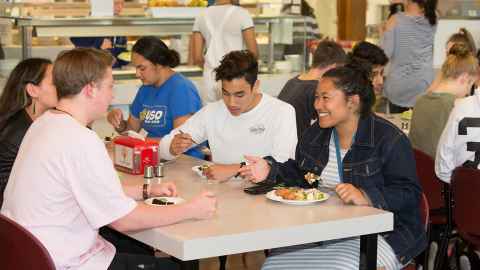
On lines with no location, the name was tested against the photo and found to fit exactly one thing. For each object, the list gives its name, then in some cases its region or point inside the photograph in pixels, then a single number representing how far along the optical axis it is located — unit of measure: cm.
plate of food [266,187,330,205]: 287
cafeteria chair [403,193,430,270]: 306
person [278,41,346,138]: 454
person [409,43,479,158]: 438
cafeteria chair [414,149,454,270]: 387
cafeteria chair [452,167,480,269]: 351
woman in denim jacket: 297
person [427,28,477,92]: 585
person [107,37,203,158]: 428
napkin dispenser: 348
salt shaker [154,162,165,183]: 340
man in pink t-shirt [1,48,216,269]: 249
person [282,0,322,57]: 607
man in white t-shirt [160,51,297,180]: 357
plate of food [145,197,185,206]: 286
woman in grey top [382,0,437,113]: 601
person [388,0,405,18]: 670
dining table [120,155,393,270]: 249
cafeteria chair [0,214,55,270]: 239
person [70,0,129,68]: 537
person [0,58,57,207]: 324
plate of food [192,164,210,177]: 338
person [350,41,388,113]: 515
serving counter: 516
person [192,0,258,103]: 542
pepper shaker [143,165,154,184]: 338
